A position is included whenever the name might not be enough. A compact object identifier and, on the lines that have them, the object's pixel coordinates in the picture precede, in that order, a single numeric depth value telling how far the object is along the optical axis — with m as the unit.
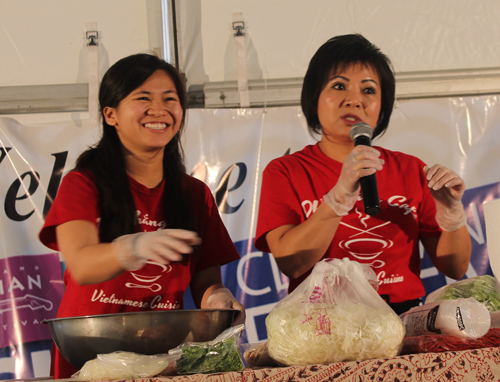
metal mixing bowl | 3.27
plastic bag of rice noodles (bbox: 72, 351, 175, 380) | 3.19
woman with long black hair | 3.59
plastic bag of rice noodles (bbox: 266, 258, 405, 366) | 3.21
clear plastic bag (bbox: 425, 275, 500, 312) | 3.44
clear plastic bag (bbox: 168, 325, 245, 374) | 3.21
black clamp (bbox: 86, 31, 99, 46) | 4.38
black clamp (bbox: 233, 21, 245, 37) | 4.40
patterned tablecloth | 3.05
